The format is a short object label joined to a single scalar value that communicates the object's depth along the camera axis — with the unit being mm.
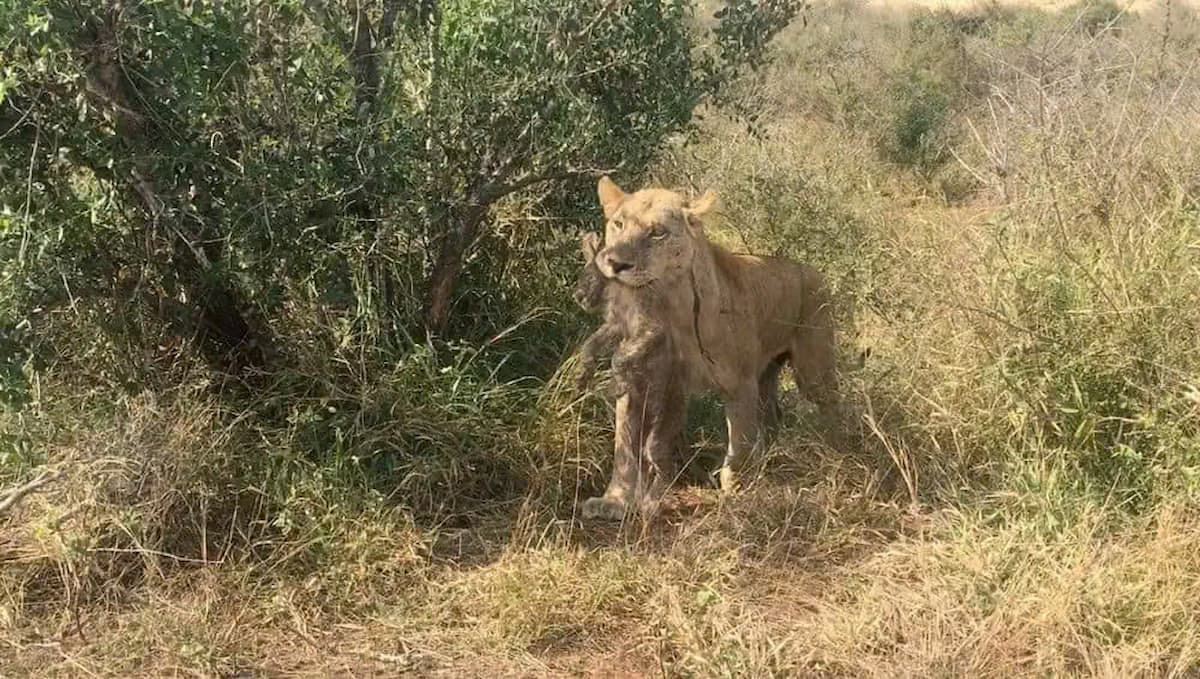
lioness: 4207
